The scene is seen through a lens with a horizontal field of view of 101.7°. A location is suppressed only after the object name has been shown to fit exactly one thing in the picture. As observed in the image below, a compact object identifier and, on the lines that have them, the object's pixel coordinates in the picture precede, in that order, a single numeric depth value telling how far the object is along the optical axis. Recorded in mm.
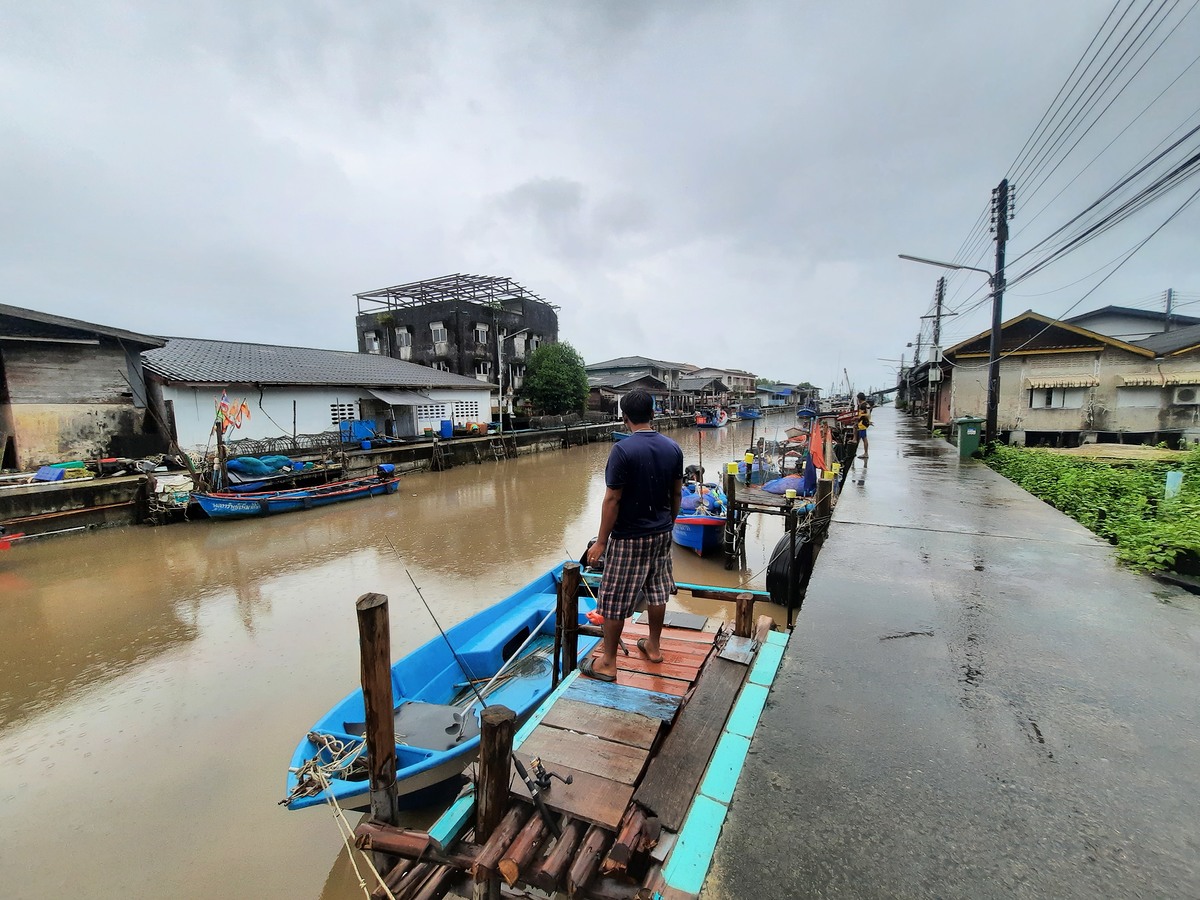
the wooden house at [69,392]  13914
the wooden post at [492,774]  2146
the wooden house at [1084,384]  16062
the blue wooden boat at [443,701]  3434
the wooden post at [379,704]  2490
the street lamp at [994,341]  12281
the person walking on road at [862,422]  15619
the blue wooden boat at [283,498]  13555
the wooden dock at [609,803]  2080
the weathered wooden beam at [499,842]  2096
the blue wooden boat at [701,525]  10250
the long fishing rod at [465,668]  4978
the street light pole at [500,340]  33422
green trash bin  13391
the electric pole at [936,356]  20797
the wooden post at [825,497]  8141
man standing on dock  3119
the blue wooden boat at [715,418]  41156
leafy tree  33094
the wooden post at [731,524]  9414
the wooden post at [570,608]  3668
